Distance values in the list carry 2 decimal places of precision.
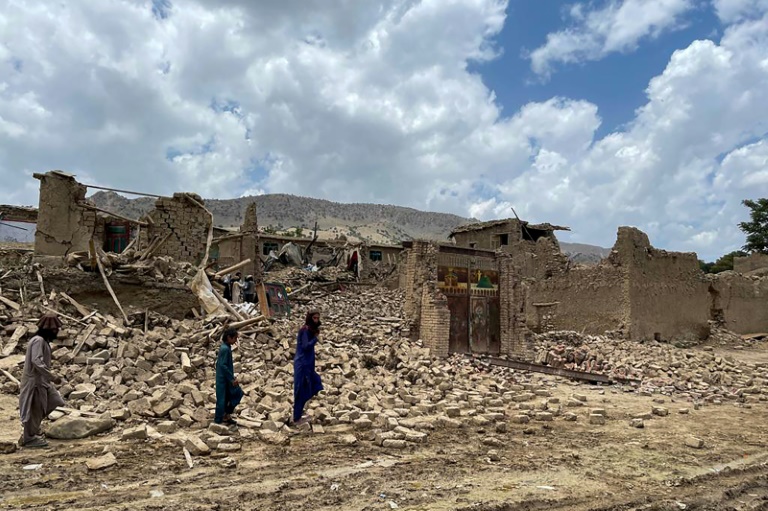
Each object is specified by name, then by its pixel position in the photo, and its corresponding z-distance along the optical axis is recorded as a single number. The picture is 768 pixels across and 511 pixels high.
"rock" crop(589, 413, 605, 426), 7.36
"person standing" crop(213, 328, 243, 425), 6.14
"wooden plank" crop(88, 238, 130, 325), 9.89
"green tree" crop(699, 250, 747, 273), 35.97
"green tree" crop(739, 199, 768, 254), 34.53
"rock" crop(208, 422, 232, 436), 5.80
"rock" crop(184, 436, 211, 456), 5.10
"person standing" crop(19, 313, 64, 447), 5.26
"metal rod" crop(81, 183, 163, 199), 13.05
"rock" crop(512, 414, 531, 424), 7.11
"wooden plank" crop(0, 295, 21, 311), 9.11
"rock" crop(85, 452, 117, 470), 4.58
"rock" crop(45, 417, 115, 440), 5.55
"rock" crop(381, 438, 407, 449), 5.62
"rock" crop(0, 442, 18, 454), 5.02
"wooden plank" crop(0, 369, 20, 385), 7.11
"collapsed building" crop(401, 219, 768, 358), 12.26
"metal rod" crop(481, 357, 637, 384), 10.98
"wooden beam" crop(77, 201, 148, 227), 13.33
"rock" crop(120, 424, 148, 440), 5.49
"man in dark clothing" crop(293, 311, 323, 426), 6.55
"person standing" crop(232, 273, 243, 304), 12.64
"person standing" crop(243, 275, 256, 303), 13.87
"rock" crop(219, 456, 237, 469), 4.76
